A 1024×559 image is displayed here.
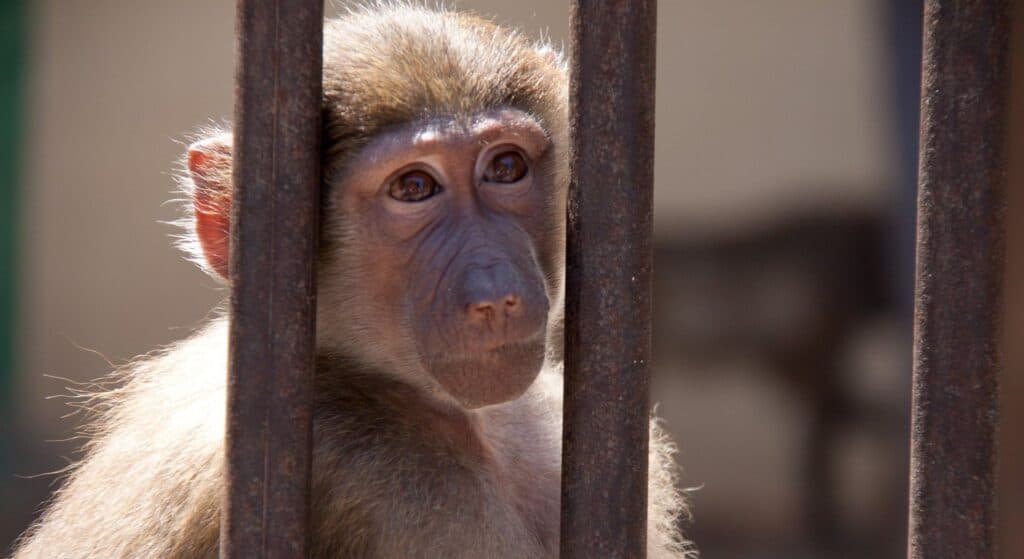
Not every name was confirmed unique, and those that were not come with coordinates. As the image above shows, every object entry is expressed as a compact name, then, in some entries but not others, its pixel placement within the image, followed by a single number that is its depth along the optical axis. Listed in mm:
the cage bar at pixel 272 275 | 3180
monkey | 3268
